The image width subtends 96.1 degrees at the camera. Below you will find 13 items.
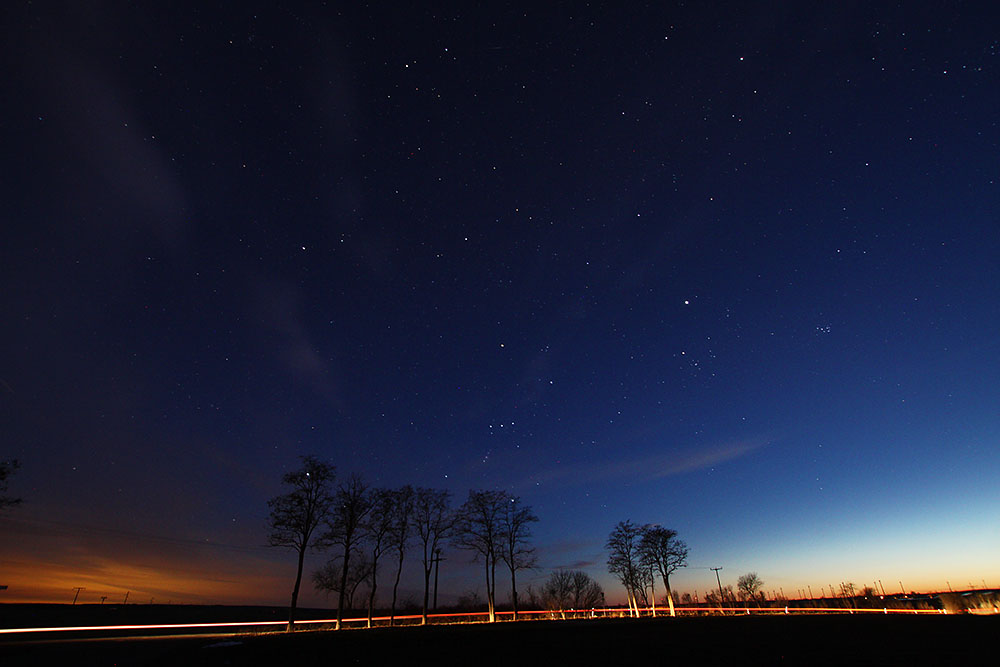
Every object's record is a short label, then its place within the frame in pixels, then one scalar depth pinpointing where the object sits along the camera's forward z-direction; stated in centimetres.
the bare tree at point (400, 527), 4741
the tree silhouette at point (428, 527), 4900
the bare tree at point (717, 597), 15088
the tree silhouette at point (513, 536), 5325
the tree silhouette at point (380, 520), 4459
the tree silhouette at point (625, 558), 6581
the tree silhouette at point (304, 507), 3809
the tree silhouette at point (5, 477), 3447
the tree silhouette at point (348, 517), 4106
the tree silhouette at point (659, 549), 6488
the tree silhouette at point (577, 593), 9531
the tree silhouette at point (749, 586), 14625
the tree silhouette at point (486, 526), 5178
